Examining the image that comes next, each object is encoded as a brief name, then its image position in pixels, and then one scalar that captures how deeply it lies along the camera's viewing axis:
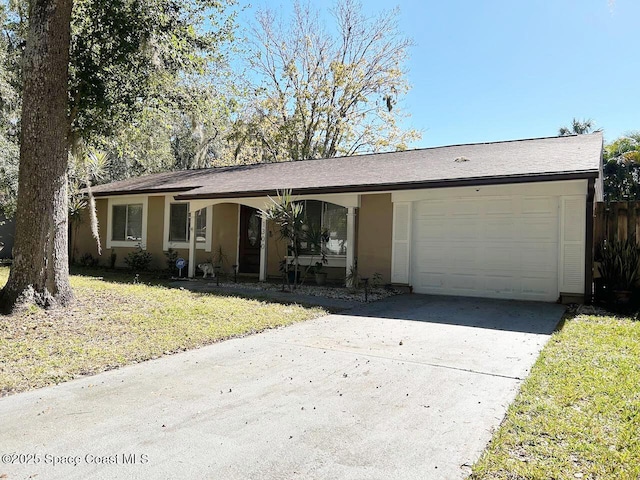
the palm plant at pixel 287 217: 10.23
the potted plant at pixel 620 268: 8.18
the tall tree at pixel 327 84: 26.67
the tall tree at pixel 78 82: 6.65
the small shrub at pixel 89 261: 16.02
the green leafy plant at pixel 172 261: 13.91
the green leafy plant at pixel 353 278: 10.81
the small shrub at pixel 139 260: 14.33
